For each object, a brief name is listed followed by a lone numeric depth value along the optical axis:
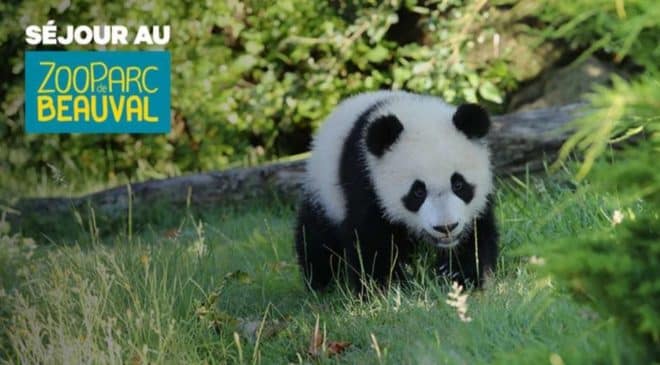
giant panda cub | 10.34
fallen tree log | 15.29
